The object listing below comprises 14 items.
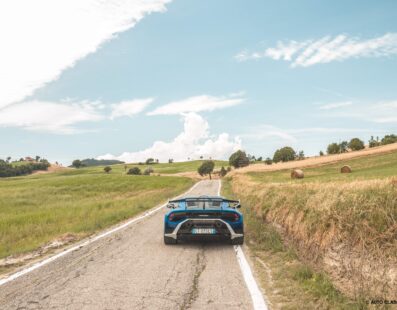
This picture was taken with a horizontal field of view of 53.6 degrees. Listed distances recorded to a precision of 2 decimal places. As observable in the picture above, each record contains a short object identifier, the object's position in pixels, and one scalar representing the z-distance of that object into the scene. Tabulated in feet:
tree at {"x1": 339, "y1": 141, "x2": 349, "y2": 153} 344.94
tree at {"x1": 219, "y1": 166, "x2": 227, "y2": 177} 408.12
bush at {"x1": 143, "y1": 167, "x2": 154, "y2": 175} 423.76
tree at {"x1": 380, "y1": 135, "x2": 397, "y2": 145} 298.88
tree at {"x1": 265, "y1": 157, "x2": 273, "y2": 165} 336.31
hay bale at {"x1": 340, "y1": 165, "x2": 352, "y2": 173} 136.81
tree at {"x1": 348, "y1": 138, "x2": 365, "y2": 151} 294.87
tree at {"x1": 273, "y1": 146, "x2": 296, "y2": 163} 345.92
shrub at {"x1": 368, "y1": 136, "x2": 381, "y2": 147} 300.89
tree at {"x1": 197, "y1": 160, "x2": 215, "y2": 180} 397.60
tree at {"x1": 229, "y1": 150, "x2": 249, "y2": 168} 407.21
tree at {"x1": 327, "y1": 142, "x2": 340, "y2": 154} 341.62
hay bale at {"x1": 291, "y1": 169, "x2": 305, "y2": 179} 139.31
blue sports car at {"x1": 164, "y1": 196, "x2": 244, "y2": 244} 30.76
